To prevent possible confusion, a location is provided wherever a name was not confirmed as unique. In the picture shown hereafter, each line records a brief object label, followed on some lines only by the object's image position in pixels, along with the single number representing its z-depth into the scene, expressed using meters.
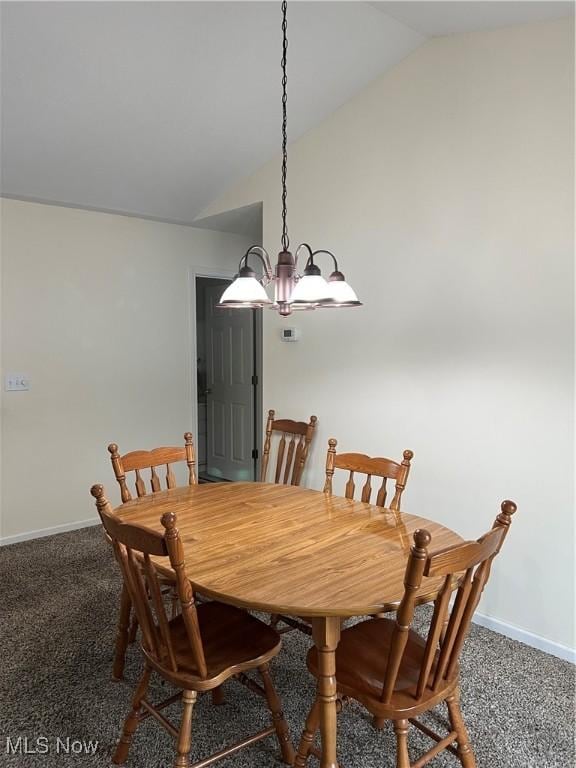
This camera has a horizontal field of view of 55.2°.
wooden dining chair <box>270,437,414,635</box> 2.47
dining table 1.56
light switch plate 3.81
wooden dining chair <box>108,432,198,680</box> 2.34
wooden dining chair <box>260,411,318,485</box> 3.46
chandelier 1.92
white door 5.46
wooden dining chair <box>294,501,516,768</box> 1.42
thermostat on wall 3.74
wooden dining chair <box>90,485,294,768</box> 1.56
